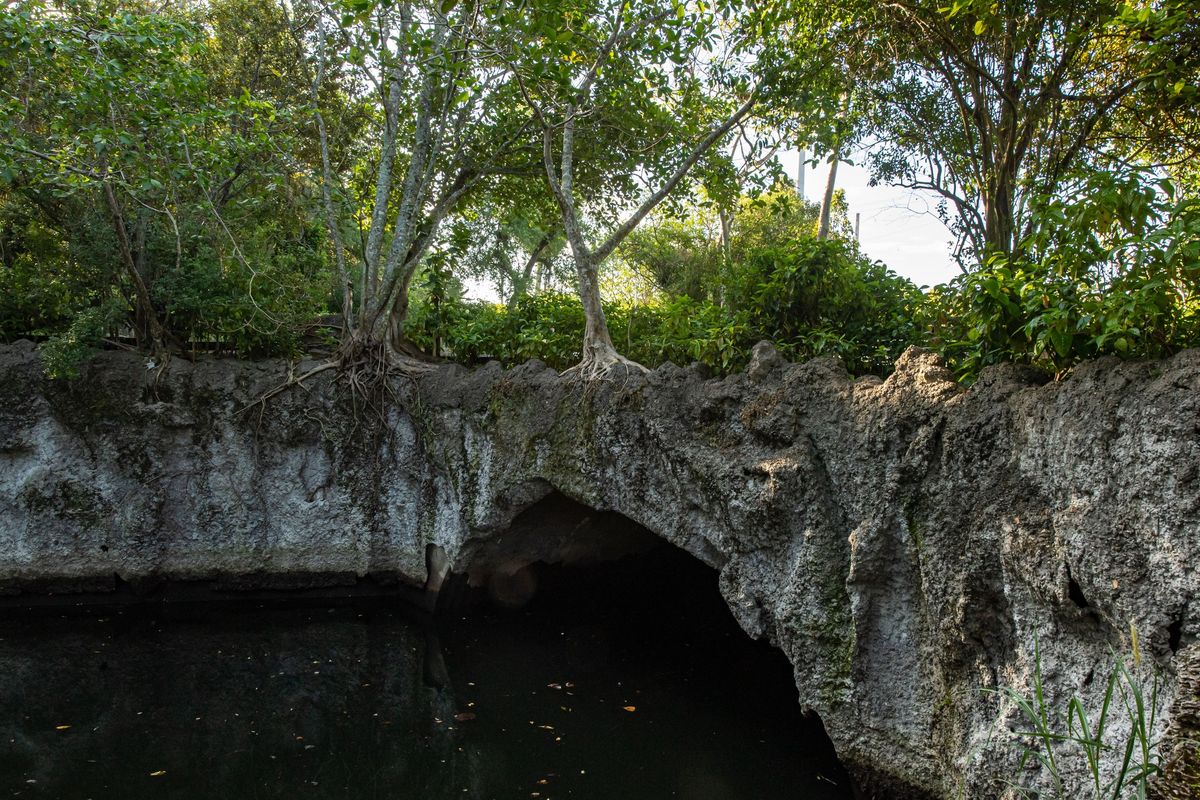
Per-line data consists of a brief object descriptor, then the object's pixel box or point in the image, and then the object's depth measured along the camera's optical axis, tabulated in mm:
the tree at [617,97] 7535
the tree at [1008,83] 7250
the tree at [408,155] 9531
